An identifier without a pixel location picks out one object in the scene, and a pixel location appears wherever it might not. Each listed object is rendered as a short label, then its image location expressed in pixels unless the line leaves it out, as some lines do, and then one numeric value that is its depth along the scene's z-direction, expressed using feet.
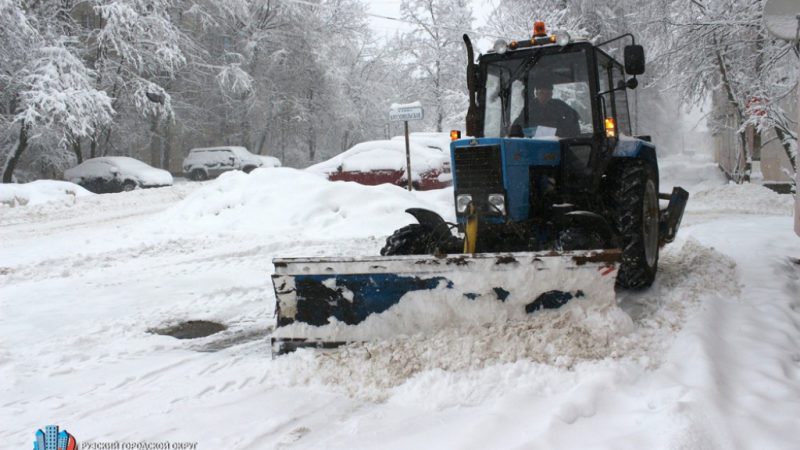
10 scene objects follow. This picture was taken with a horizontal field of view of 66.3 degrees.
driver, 16.21
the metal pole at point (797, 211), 16.47
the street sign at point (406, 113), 36.60
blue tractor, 11.87
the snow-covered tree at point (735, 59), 35.01
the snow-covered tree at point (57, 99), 55.16
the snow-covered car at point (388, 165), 43.75
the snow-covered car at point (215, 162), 86.79
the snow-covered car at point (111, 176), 64.75
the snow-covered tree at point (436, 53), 95.20
